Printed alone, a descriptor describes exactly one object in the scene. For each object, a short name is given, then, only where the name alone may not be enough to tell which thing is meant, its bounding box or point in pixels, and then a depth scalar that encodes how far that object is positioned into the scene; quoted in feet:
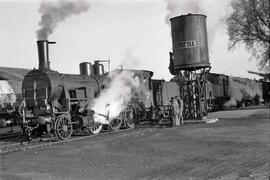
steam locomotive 44.24
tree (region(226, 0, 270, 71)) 119.03
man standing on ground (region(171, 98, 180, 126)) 57.21
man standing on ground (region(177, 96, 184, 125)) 58.85
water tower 62.08
